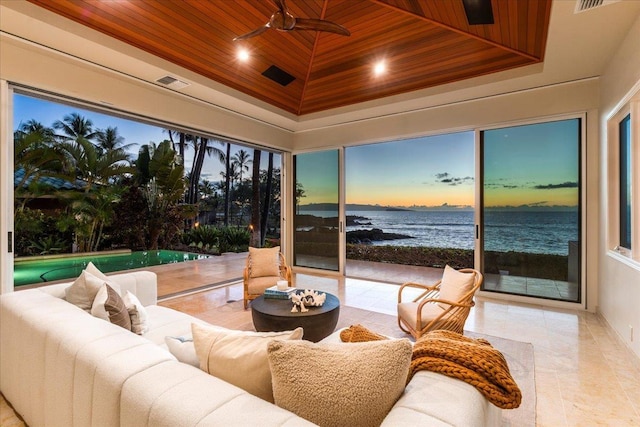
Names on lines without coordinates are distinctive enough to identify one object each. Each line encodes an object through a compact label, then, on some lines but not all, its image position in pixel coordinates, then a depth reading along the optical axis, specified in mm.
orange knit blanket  1138
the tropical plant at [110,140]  9227
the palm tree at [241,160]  12102
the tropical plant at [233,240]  10531
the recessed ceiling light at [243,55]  4055
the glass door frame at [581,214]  4141
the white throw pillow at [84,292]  2094
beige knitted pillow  959
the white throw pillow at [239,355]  1131
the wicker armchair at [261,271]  4176
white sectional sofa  950
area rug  2115
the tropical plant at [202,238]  10477
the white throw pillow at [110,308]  1920
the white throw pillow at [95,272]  2374
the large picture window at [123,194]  6715
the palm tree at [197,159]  11547
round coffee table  2855
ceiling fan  2768
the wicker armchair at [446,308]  2922
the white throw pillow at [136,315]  2127
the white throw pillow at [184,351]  1340
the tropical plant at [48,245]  7086
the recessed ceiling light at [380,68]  4406
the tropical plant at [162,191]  8664
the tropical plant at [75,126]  8625
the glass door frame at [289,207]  6941
